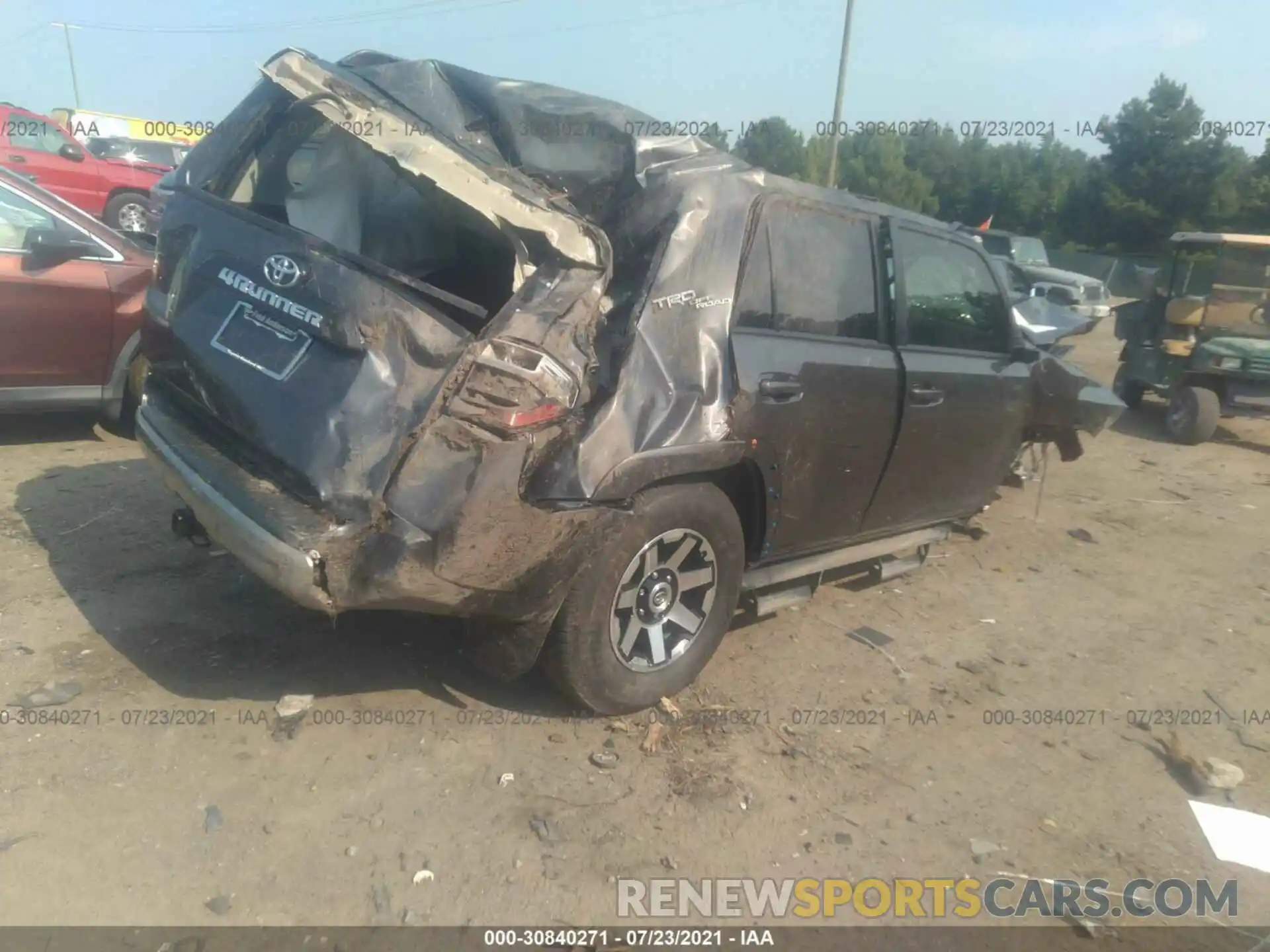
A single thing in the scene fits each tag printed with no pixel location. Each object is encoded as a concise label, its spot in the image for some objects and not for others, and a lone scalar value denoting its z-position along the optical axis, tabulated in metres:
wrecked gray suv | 3.05
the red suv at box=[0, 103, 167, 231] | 13.59
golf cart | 8.98
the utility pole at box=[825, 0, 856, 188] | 19.41
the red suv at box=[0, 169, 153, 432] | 5.71
